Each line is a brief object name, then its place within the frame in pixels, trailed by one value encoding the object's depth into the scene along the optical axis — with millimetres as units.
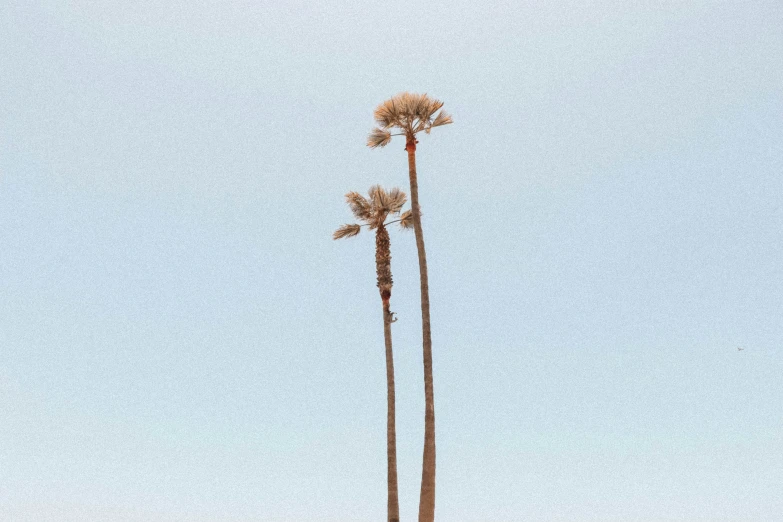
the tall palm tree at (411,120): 31562
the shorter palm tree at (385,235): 31242
